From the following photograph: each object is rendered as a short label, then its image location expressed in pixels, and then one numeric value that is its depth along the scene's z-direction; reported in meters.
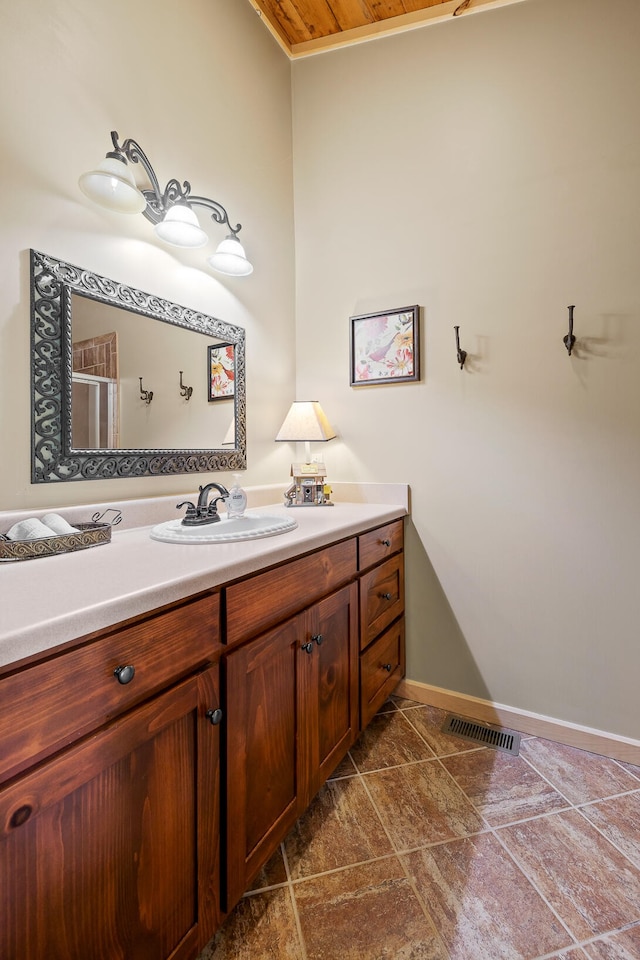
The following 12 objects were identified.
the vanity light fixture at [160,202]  1.23
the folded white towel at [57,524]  1.09
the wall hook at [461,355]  1.86
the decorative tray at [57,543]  0.97
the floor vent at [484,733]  1.72
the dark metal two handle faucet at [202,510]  1.36
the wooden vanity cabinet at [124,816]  0.60
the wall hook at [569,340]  1.66
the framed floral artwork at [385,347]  1.97
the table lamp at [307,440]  2.00
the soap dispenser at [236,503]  1.51
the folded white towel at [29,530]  1.02
